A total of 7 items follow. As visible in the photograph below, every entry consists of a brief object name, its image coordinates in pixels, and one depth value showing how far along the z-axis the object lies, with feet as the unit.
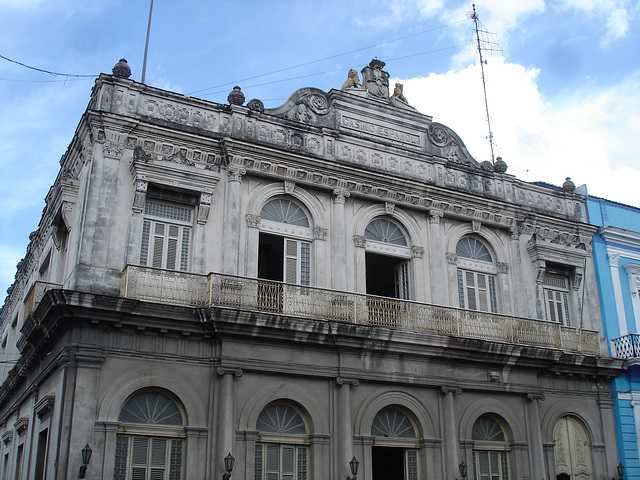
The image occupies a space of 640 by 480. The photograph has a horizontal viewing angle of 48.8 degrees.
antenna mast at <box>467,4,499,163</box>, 77.66
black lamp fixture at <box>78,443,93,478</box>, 40.68
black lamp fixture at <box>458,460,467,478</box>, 52.70
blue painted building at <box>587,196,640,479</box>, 63.98
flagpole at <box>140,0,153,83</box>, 56.28
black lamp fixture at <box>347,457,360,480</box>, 47.85
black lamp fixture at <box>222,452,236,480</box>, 43.86
